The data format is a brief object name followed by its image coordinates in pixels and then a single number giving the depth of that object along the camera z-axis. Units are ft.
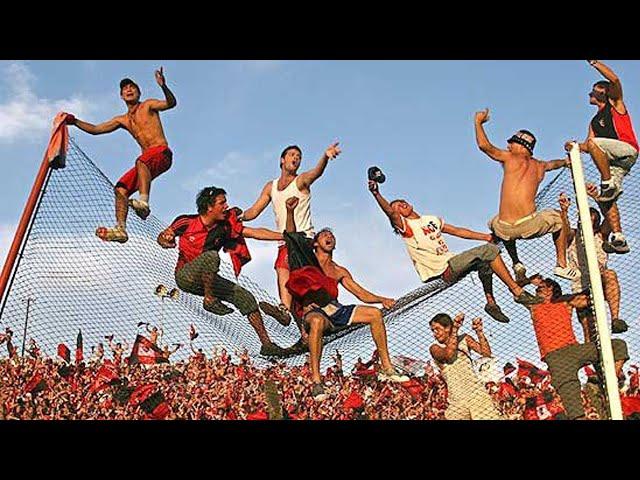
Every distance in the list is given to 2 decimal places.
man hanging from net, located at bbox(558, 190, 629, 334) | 17.44
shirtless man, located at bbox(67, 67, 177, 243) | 19.60
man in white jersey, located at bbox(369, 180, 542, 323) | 18.29
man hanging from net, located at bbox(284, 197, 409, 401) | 18.43
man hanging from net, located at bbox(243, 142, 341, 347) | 19.77
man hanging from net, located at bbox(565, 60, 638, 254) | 18.07
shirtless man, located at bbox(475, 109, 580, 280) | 18.49
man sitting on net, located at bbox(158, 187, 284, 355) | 18.88
